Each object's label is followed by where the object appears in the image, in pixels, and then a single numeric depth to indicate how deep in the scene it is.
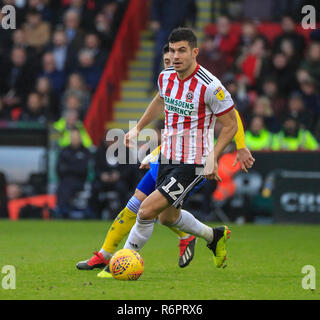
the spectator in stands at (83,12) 20.28
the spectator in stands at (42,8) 20.71
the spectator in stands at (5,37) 19.99
